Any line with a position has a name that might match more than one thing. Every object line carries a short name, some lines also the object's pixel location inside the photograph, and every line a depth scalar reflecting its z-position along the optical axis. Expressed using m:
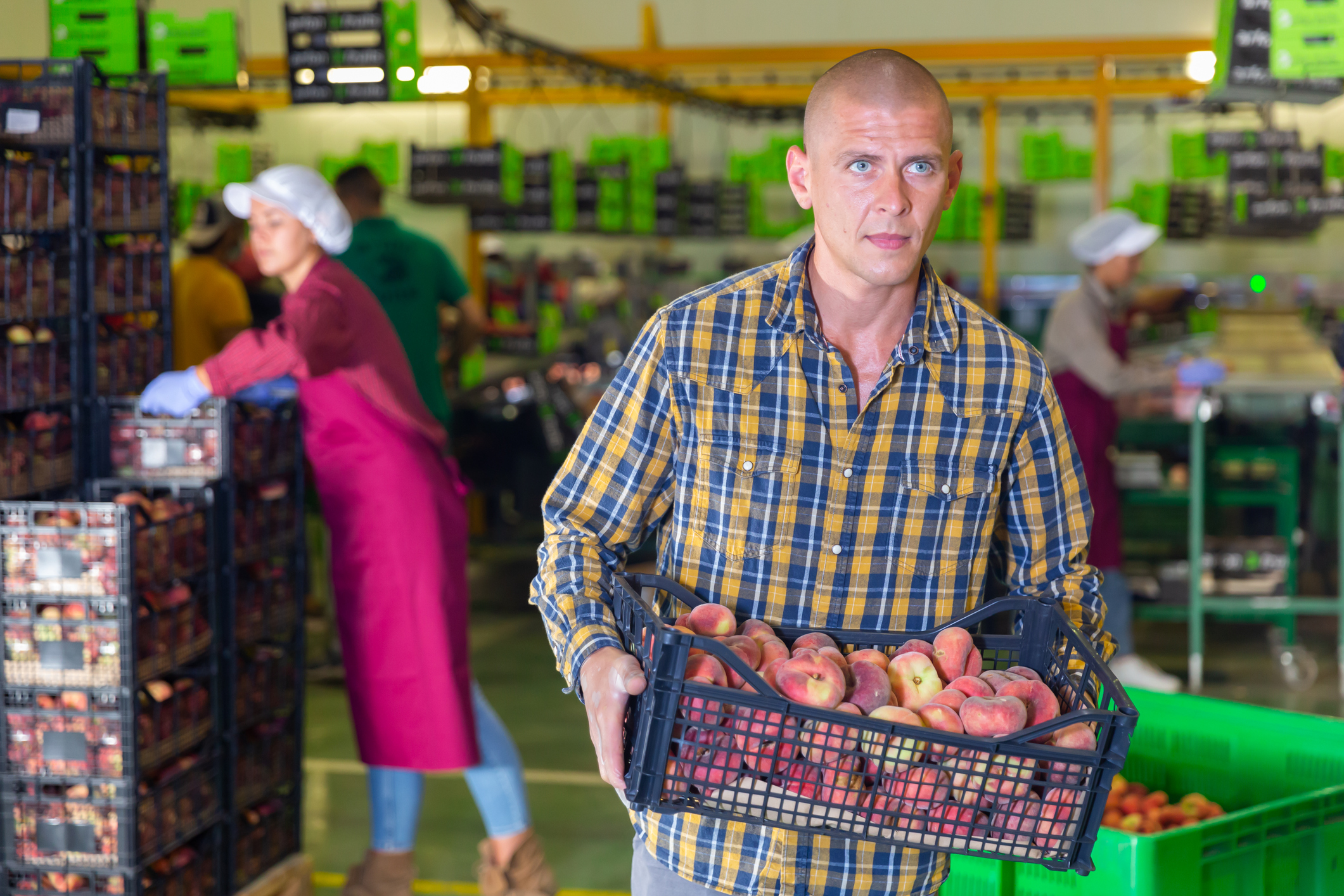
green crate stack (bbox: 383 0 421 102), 6.16
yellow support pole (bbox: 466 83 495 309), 9.62
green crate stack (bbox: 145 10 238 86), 5.67
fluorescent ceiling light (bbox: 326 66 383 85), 6.23
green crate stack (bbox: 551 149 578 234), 9.18
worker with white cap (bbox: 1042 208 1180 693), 5.41
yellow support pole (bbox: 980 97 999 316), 9.85
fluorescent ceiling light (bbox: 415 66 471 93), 10.15
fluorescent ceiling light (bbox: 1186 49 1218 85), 10.79
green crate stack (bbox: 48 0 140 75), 4.84
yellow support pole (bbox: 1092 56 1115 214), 9.29
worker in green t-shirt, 5.21
